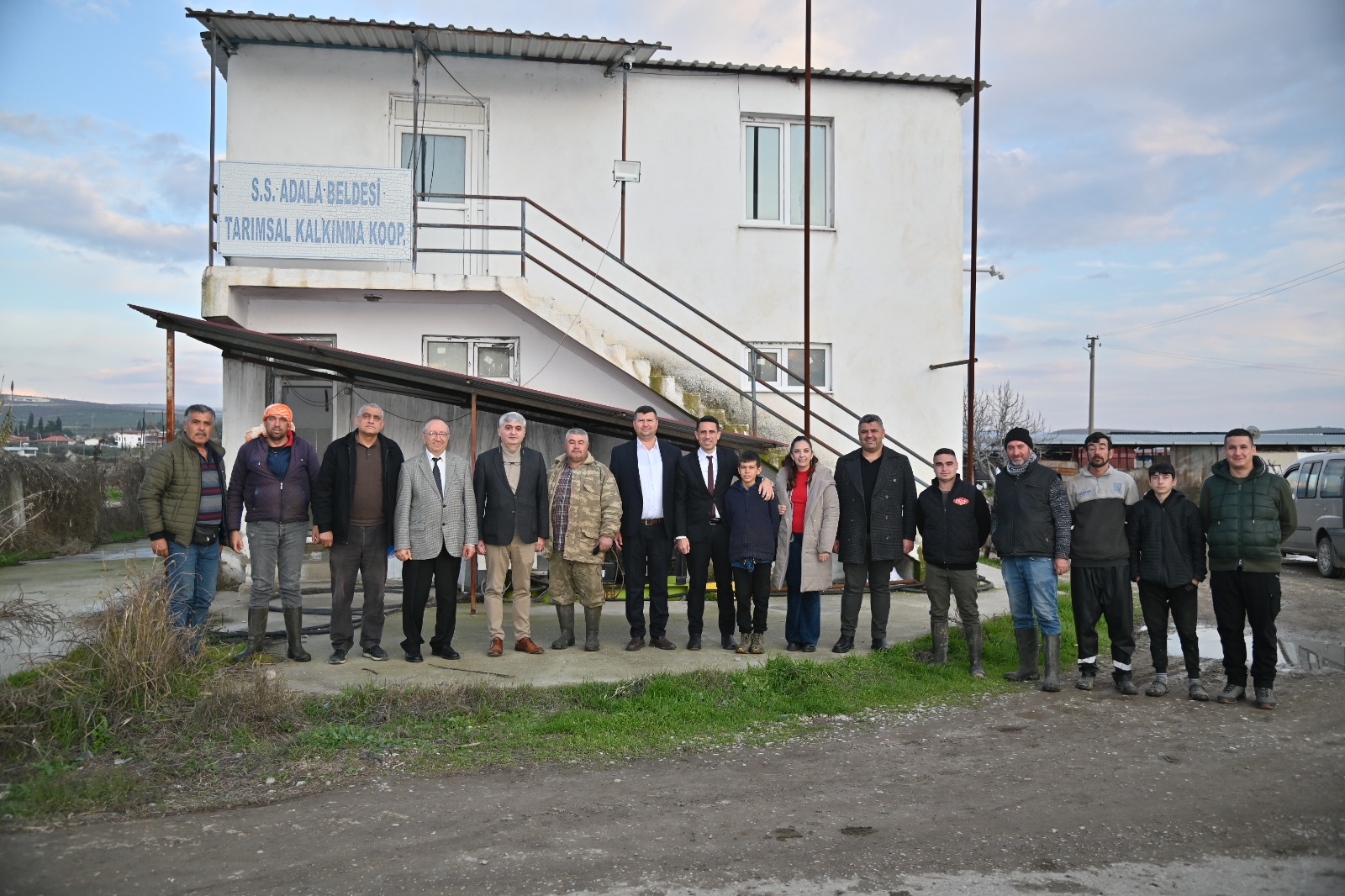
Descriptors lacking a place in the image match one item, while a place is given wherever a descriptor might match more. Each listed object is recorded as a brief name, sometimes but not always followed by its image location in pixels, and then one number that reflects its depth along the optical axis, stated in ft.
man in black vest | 23.89
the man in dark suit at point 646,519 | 26.68
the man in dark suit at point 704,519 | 26.63
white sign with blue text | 36.11
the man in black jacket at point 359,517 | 24.35
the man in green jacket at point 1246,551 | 22.43
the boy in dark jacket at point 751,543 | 26.27
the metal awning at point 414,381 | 27.66
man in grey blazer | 24.62
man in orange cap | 23.97
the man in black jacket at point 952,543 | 25.31
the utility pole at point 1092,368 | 145.25
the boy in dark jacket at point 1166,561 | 23.25
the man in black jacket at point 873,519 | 26.50
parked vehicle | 49.57
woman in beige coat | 26.48
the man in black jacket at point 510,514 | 25.67
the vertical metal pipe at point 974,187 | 34.76
